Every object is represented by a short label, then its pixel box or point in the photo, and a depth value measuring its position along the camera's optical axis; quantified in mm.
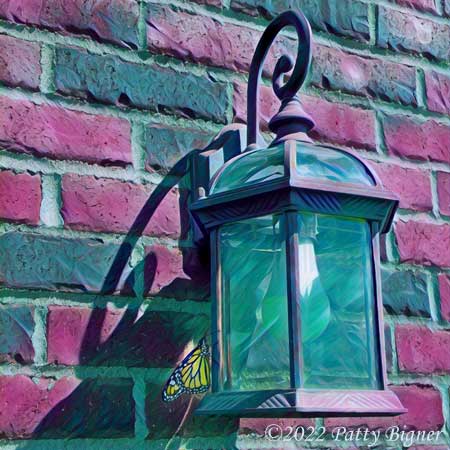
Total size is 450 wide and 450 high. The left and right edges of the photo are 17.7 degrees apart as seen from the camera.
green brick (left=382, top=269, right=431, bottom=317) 1618
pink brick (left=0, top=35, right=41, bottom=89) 1464
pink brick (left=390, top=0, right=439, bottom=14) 1741
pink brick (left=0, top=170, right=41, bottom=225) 1433
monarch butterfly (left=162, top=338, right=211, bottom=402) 1442
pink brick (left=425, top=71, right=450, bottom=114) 1731
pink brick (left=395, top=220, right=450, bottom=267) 1647
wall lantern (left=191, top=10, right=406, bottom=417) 1322
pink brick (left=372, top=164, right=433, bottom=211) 1660
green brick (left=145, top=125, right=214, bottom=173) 1524
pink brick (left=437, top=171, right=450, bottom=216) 1696
